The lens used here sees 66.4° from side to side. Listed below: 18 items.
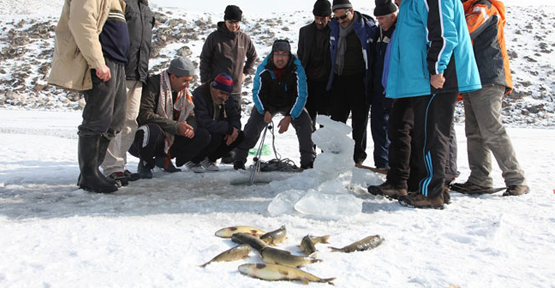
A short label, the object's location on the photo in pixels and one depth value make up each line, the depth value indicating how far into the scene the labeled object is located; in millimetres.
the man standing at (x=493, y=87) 3627
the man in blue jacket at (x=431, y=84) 3189
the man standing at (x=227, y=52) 5668
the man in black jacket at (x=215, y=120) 4859
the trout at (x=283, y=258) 2080
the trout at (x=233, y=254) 2082
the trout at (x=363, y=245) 2309
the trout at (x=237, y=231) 2471
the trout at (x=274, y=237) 2376
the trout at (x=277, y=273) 1923
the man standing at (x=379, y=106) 4554
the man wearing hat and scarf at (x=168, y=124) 4391
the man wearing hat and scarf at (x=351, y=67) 4719
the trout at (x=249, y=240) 2254
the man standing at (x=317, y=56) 5070
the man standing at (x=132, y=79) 3990
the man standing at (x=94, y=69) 3240
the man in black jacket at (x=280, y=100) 4949
